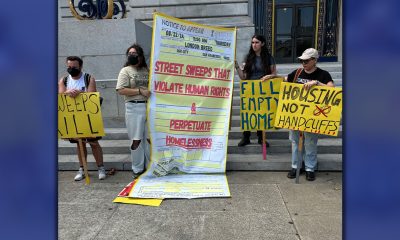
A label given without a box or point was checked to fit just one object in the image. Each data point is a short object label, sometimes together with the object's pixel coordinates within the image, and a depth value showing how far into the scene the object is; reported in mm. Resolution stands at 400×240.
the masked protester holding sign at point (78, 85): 4523
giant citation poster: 4539
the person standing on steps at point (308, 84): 4258
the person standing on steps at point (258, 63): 5051
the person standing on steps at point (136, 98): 4484
